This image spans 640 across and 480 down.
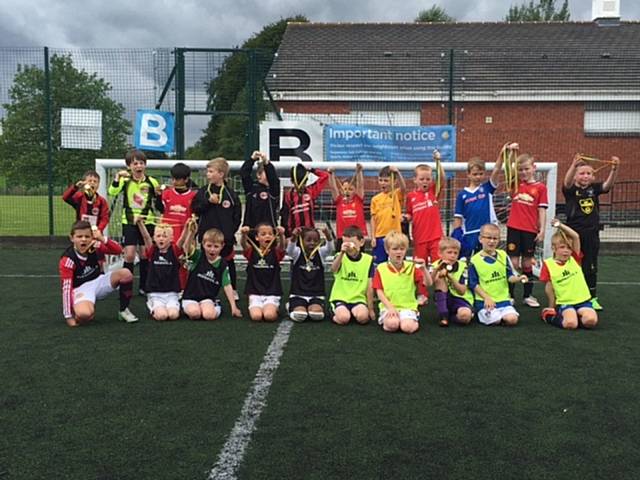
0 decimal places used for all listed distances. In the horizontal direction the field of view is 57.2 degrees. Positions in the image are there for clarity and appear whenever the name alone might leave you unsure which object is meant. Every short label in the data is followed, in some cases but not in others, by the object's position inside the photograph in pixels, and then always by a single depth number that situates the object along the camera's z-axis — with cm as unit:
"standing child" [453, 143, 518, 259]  641
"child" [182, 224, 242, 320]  574
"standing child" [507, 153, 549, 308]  656
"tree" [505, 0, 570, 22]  4012
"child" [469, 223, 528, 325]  557
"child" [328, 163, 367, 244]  674
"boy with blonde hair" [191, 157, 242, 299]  627
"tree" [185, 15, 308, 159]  1033
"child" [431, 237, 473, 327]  552
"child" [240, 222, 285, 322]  587
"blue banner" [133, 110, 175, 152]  1011
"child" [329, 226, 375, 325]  561
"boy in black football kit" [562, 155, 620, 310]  625
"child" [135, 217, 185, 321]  578
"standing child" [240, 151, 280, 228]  653
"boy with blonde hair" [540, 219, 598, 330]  544
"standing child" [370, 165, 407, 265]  659
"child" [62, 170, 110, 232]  676
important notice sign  1075
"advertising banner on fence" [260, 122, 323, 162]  1069
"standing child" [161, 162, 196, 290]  661
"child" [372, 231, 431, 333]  538
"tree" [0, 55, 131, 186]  1070
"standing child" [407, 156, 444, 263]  649
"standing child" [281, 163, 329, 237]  657
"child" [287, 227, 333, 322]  566
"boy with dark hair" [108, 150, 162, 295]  668
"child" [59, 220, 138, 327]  542
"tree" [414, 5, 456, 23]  4409
